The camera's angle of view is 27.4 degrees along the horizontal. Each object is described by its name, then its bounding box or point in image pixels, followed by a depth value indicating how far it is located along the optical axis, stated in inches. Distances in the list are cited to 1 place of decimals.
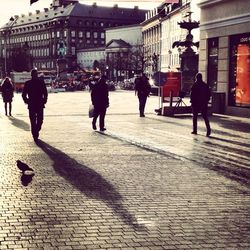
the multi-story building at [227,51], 803.4
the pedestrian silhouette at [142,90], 812.0
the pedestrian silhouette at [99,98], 625.0
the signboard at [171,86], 923.4
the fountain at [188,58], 1255.8
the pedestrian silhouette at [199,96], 574.6
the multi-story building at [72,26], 5787.4
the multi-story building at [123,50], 3937.0
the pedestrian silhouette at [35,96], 536.2
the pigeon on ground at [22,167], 331.6
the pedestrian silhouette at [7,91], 866.8
